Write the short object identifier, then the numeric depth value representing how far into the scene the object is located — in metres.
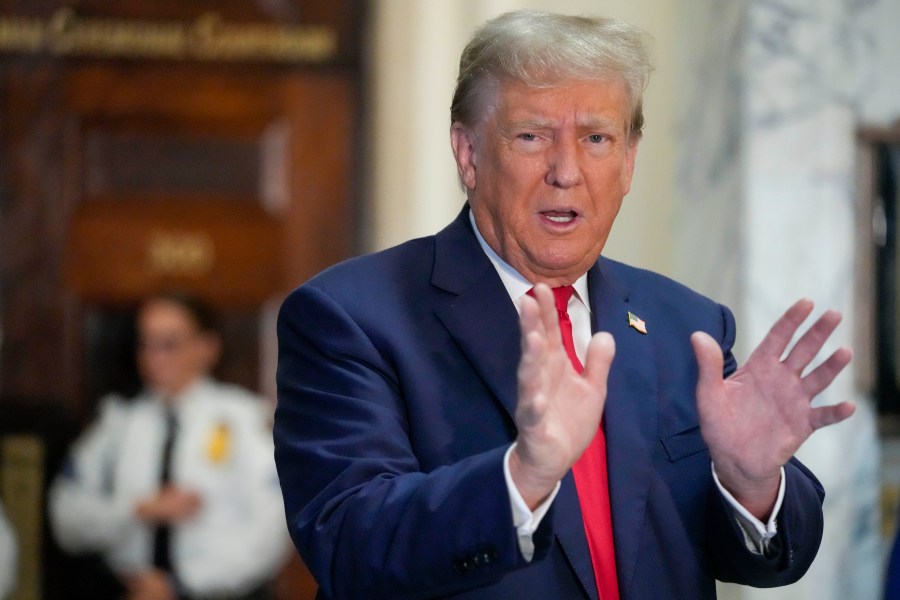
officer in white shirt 8.99
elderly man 3.25
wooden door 9.91
